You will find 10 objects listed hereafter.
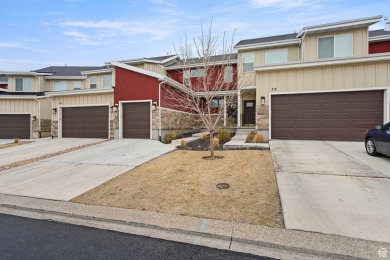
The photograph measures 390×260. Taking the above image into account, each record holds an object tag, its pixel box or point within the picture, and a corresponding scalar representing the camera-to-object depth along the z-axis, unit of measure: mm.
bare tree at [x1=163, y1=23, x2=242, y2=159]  8898
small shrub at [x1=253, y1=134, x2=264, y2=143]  11855
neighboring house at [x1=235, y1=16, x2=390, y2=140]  11109
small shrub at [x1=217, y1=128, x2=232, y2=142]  13250
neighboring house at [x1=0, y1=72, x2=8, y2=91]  28203
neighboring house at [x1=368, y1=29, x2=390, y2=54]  16609
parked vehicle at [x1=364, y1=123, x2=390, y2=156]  7390
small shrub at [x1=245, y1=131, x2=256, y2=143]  12169
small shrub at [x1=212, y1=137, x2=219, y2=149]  11180
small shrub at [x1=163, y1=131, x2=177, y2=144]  13843
